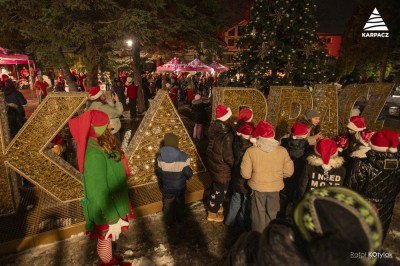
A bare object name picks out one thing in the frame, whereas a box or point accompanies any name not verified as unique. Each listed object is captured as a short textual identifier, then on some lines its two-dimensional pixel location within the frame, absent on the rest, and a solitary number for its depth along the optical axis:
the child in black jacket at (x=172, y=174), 3.81
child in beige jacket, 3.39
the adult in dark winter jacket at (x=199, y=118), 8.81
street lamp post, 13.71
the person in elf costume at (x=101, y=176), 2.60
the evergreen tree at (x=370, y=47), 21.50
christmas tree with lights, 9.25
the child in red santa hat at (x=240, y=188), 3.93
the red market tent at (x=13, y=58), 20.23
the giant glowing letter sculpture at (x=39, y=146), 3.87
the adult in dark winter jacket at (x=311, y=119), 5.47
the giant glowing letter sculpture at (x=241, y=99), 5.60
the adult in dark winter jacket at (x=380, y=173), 3.10
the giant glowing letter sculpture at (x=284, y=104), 6.43
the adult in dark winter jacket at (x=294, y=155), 4.12
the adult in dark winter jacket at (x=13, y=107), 5.49
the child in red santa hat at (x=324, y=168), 3.22
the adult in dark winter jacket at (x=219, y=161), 4.09
